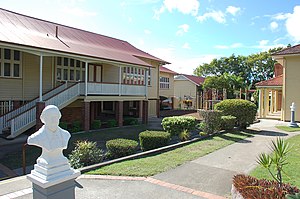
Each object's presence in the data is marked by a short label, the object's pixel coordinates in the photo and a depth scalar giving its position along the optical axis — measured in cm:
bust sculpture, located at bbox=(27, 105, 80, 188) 308
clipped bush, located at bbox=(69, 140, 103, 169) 736
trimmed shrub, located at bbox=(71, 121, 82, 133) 1436
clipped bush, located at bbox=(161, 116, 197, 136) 1173
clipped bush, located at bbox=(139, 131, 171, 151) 963
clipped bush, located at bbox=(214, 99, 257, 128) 1491
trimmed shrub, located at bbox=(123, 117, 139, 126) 1864
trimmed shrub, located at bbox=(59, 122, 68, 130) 1392
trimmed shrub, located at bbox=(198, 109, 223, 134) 1316
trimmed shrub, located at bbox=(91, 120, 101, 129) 1597
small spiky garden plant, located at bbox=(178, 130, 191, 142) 1136
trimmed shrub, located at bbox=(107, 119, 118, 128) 1709
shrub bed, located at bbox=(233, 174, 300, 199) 410
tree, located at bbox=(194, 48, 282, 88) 5403
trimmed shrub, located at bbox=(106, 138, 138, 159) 834
